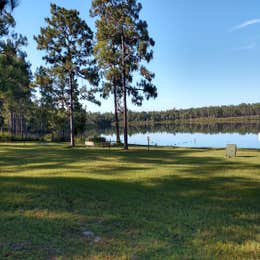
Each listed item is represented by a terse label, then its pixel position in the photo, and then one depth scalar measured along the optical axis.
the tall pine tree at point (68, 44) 20.84
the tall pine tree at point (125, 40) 18.67
